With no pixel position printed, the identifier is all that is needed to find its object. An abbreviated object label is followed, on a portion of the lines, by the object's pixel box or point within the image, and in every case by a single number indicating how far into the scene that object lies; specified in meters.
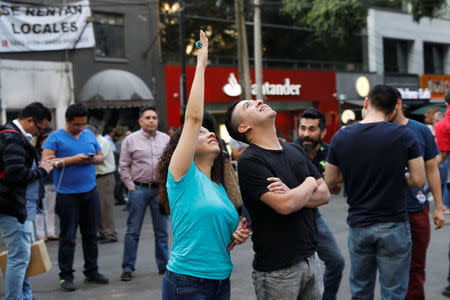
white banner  15.14
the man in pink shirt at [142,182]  6.07
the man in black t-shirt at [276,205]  2.70
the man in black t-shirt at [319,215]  4.27
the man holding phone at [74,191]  5.69
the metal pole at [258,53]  15.53
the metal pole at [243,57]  15.27
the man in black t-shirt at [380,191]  3.44
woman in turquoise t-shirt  2.58
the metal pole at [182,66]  17.22
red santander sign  19.30
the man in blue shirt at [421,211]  4.07
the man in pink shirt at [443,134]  5.90
